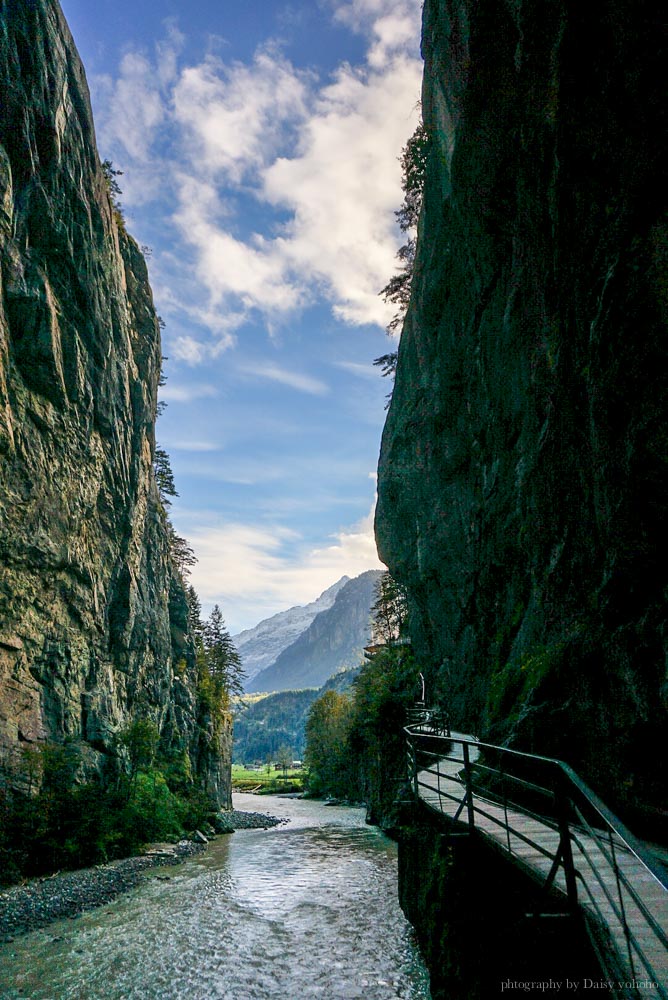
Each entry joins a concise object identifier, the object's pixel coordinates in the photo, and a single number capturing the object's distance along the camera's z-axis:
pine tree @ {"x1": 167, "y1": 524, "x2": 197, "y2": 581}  57.62
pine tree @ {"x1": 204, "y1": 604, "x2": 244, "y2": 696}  60.03
